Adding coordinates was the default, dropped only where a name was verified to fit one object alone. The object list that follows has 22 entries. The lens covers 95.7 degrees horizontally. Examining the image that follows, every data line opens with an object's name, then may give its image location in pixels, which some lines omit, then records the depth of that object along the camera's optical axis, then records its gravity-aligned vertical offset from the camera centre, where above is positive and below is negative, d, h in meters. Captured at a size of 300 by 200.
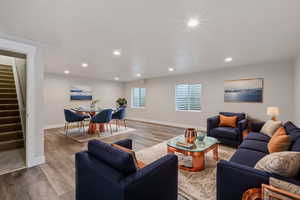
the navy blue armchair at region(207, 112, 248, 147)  3.27 -0.84
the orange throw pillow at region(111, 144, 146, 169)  1.19 -0.49
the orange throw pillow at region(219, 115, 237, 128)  3.71 -0.63
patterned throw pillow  1.13 -0.56
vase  2.52 -0.70
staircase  3.23 -0.46
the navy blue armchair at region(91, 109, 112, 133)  4.35 -0.60
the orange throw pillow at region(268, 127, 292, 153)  1.71 -0.58
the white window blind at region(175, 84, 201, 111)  5.40 +0.06
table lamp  3.24 -0.31
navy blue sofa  1.16 -0.74
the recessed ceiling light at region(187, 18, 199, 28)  1.75 +1.01
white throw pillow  2.70 -0.60
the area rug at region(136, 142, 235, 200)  1.74 -1.21
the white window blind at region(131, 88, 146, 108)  7.52 +0.09
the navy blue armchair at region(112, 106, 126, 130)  5.20 -0.62
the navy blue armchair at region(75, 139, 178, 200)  1.04 -0.67
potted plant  6.94 -0.17
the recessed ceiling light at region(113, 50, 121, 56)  3.01 +1.06
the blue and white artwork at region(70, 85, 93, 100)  6.16 +0.28
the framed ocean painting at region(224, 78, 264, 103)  3.98 +0.25
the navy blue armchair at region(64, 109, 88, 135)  4.36 -0.58
